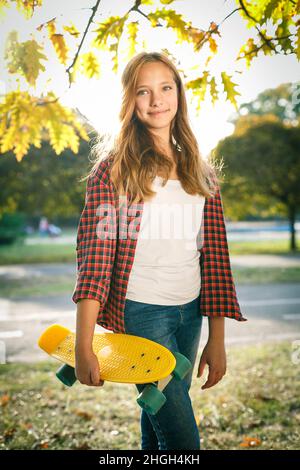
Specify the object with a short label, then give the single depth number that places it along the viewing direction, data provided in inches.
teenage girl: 59.7
